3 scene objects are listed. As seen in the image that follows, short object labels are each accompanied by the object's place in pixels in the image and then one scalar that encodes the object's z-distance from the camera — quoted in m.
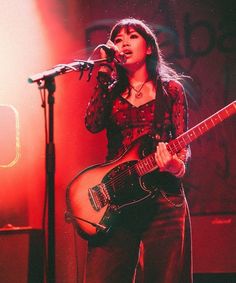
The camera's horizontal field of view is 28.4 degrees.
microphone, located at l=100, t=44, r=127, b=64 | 2.10
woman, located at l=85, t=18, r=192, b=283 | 2.14
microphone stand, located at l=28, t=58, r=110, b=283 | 1.87
